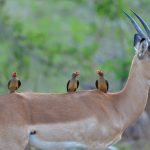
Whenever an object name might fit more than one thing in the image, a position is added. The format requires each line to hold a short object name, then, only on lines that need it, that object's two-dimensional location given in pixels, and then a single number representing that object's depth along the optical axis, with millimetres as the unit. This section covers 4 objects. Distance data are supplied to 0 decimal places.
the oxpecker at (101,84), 20062
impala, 18531
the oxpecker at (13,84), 19859
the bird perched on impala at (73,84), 20078
